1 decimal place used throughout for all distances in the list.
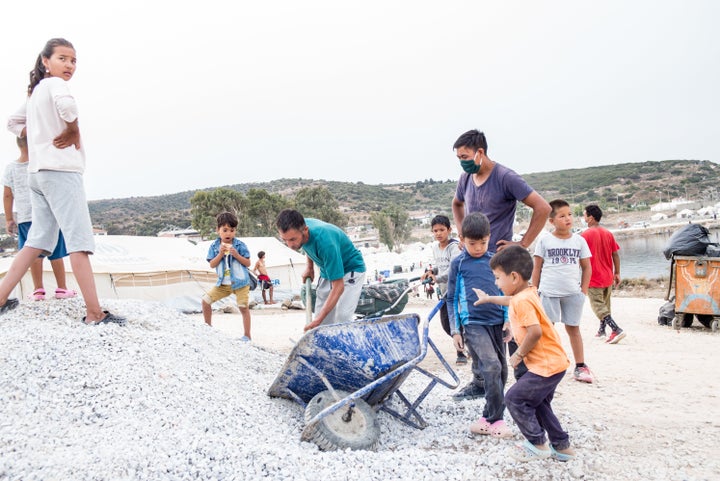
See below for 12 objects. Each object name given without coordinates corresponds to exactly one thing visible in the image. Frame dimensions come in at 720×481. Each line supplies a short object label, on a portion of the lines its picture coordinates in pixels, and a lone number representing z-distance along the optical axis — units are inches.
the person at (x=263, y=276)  529.7
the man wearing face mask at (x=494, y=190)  127.6
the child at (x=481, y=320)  112.7
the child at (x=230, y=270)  212.8
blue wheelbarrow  102.8
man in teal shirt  133.6
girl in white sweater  132.4
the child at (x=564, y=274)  165.9
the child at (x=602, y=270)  233.6
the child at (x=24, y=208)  158.7
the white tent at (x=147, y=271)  481.4
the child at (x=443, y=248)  190.5
